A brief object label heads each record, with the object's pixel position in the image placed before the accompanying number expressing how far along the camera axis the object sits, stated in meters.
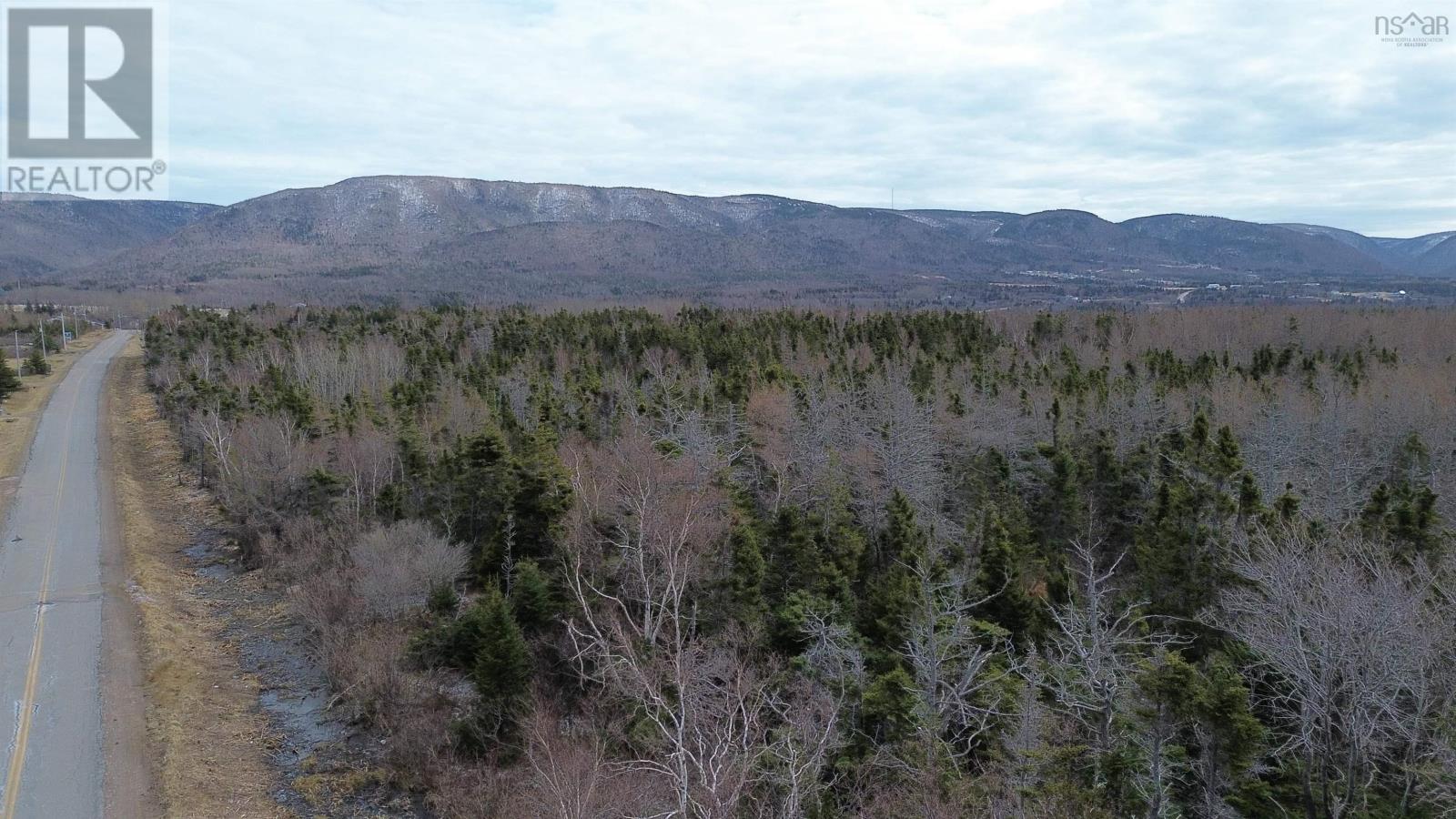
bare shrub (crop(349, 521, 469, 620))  29.72
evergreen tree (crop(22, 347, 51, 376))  87.00
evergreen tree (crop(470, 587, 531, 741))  24.03
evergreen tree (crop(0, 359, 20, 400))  68.03
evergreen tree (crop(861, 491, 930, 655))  24.41
